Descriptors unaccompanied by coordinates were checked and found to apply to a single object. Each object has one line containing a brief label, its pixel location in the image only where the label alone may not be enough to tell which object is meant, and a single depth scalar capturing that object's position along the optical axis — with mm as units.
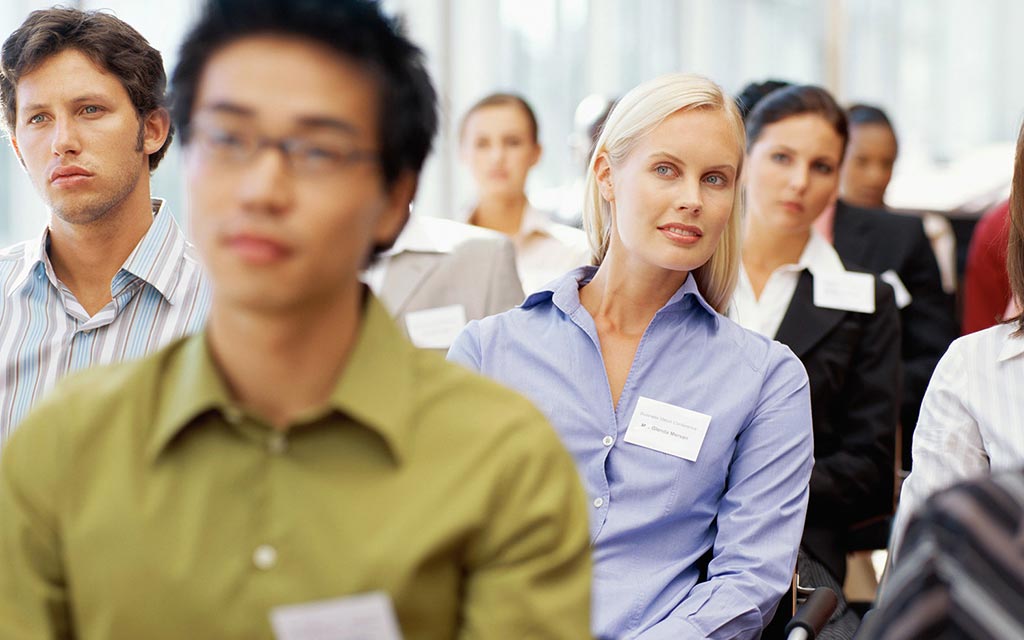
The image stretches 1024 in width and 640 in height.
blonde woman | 2068
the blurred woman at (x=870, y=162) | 4836
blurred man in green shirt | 1178
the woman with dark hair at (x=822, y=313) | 2873
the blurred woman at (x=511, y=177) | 4281
